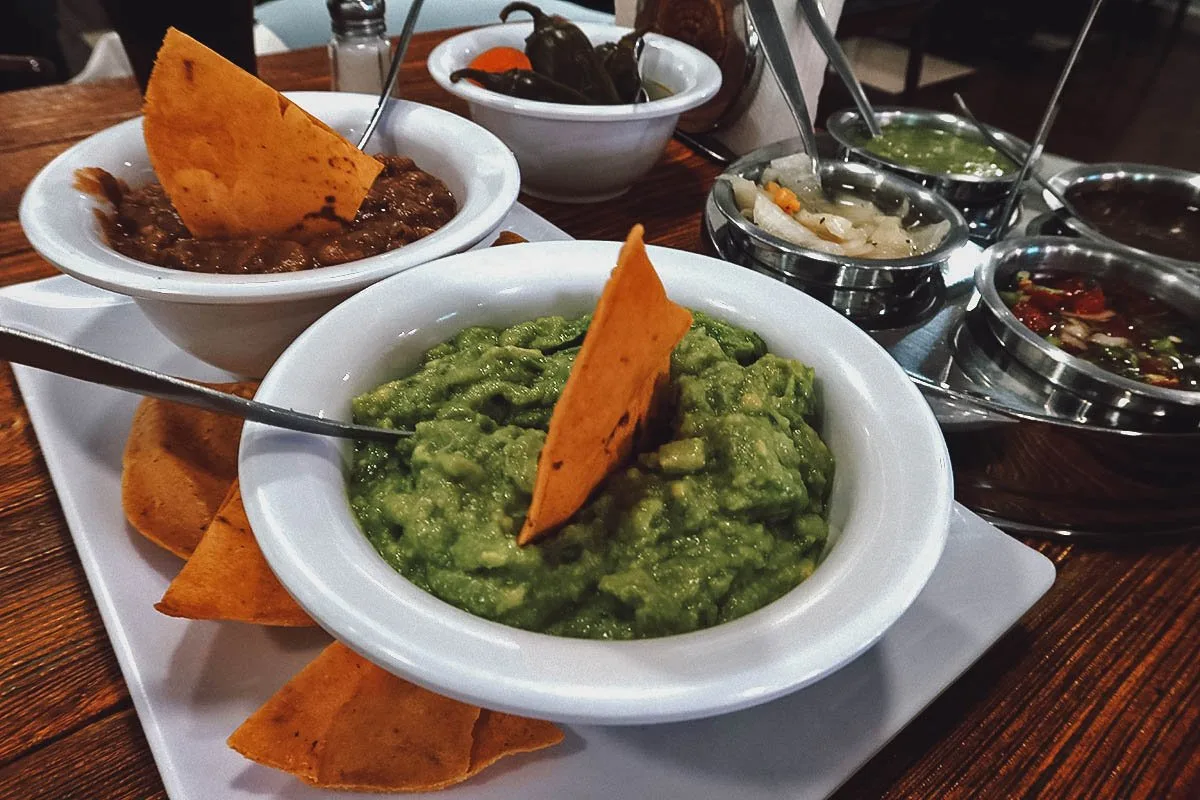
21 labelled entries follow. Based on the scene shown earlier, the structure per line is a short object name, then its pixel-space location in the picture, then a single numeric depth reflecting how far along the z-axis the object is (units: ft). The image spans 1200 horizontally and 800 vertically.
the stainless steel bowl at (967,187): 1.42
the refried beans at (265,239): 0.92
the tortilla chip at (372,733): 0.62
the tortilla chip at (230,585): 0.67
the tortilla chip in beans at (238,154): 0.87
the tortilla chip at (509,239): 1.06
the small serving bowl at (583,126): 1.30
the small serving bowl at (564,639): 0.56
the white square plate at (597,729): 0.65
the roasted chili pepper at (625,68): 1.44
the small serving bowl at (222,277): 0.84
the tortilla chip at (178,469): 0.77
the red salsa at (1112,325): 1.07
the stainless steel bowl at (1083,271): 0.97
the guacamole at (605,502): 0.63
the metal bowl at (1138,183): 1.47
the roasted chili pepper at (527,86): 1.39
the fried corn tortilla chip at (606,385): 0.60
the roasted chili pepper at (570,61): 1.42
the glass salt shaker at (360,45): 1.48
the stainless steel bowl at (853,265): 1.16
